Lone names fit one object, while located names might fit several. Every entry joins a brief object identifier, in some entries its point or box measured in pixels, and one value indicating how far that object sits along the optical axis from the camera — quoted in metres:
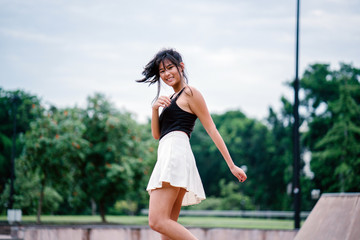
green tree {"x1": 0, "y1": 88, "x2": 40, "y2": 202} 41.04
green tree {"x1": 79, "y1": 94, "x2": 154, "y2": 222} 24.95
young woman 3.03
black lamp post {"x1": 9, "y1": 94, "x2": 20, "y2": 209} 25.96
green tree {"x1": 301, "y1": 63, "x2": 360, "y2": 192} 34.38
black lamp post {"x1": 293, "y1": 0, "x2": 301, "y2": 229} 13.50
